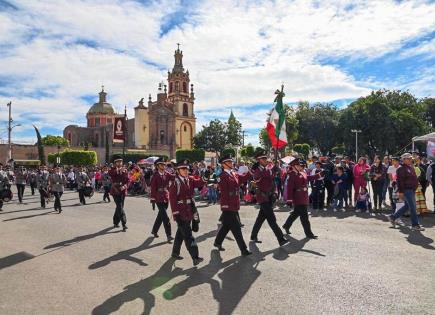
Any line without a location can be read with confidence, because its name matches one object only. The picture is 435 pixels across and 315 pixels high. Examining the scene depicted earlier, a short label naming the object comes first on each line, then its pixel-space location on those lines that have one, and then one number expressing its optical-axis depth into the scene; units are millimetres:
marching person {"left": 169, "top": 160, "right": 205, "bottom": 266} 7348
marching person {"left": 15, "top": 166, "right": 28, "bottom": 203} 21250
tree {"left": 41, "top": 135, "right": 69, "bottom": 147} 82544
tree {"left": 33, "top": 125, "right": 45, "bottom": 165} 56906
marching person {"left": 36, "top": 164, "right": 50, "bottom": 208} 18297
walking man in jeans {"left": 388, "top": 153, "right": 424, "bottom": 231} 10172
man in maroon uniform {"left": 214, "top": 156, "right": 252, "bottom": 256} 7852
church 83688
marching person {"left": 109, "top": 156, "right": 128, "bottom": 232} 11328
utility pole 53281
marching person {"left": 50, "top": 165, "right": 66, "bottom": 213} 15969
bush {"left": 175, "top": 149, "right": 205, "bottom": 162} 71500
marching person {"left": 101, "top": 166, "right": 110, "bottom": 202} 20922
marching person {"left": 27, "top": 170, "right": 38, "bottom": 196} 27534
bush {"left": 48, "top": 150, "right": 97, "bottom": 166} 60219
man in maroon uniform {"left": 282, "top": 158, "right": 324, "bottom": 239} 9438
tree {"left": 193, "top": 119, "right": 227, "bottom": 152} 74875
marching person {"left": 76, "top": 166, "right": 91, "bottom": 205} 19641
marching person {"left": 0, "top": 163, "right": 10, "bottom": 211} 16781
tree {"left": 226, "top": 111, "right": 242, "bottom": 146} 75438
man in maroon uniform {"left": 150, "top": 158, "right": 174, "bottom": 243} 9970
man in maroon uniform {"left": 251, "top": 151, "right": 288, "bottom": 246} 8578
